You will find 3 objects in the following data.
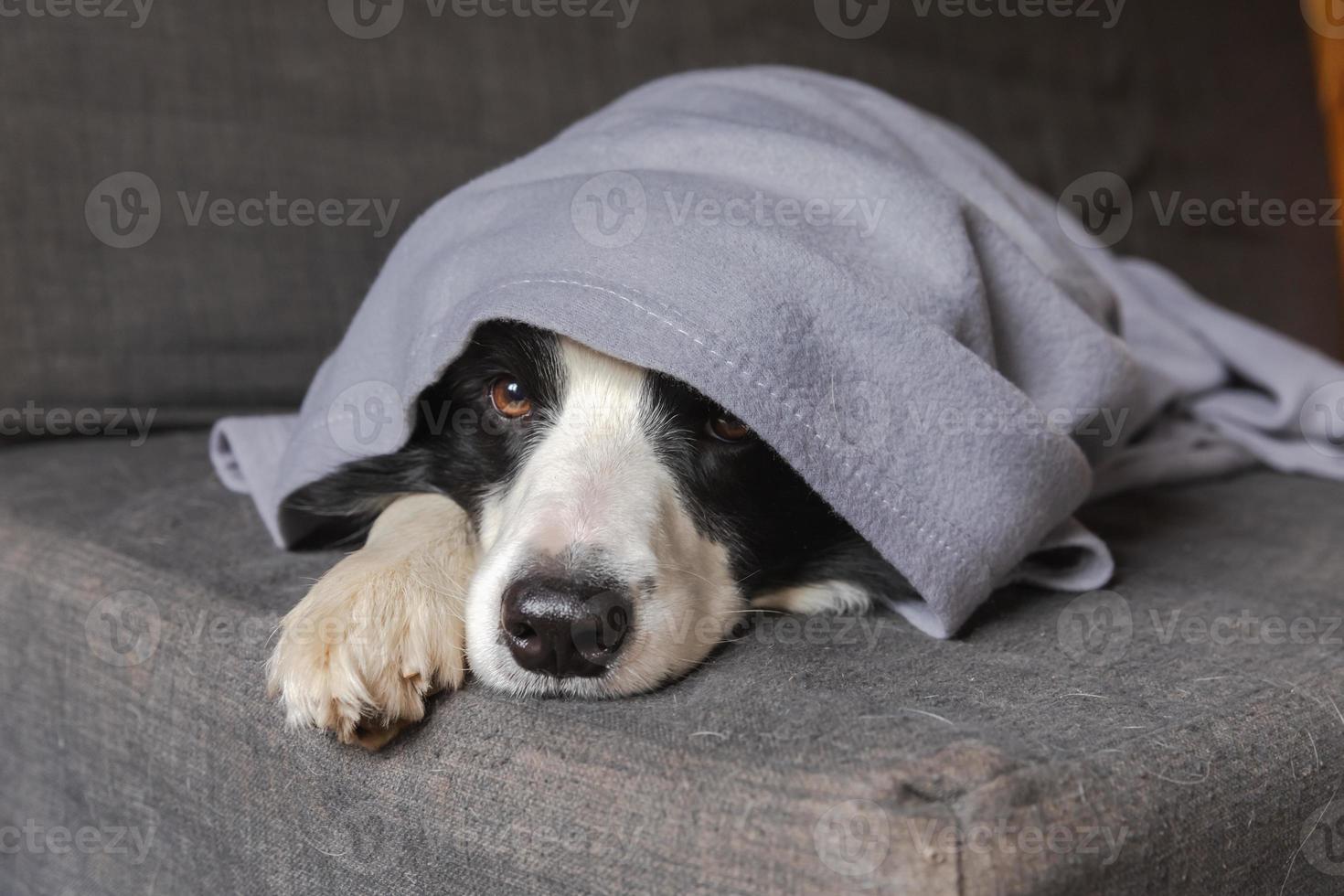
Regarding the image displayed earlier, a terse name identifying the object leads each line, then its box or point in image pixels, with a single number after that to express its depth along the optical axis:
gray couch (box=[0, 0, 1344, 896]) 0.64
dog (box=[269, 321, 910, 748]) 0.71
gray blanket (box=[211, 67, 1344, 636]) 0.74
